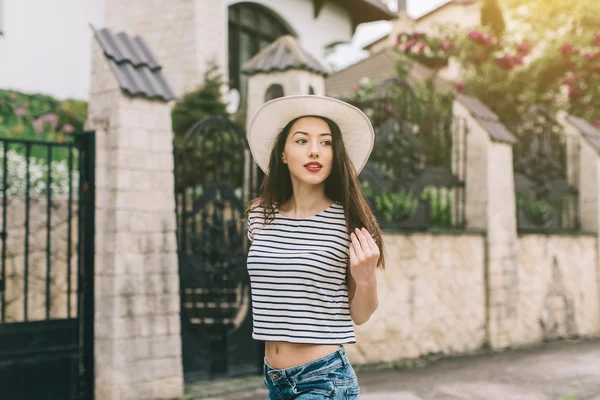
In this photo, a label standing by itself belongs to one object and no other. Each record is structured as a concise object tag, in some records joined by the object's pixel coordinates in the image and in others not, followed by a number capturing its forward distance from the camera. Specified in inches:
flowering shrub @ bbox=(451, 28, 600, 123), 514.0
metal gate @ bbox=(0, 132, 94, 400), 201.9
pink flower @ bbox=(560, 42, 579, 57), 504.7
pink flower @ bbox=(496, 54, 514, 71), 493.4
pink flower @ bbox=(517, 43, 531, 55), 493.4
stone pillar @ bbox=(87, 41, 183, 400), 215.0
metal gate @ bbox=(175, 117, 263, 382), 243.4
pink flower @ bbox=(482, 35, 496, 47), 509.0
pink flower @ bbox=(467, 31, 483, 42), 503.3
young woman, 95.0
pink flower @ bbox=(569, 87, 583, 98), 509.4
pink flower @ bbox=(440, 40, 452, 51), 561.7
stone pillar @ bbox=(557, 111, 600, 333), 414.6
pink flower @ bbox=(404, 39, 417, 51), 540.7
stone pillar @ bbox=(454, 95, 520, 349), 345.4
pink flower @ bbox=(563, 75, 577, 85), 509.4
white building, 440.1
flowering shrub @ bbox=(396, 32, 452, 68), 554.3
